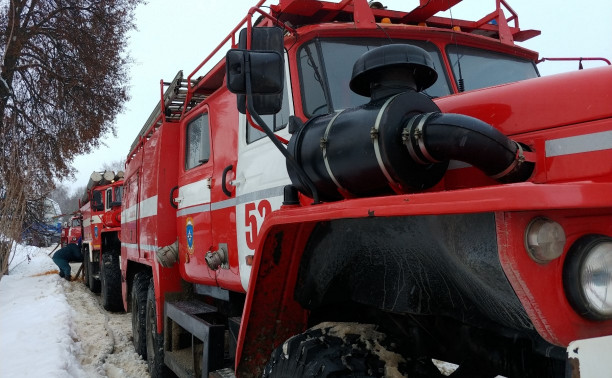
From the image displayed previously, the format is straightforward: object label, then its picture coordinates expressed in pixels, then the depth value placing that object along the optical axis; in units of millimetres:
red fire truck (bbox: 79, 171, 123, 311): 10062
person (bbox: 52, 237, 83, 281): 14484
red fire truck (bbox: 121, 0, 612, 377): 1404
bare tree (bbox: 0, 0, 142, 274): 15805
